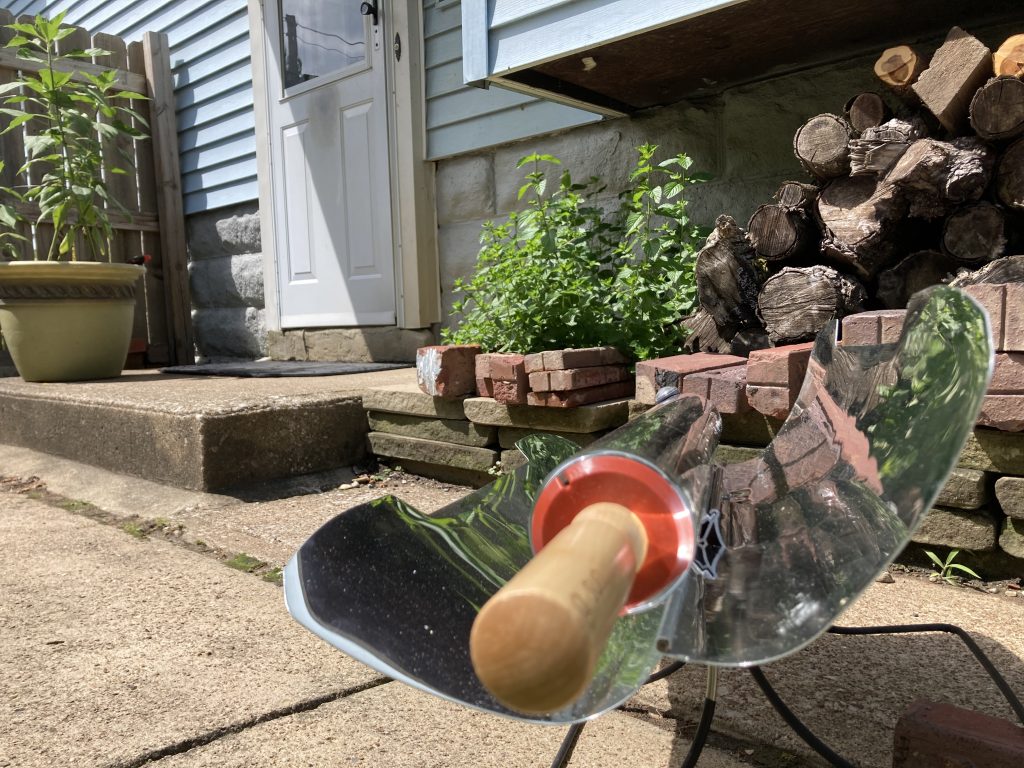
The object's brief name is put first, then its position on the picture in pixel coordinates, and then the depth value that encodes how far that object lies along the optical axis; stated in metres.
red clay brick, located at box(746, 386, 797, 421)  1.81
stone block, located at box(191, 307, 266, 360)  5.83
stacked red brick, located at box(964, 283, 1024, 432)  1.53
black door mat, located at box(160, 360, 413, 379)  4.12
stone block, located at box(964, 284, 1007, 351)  1.54
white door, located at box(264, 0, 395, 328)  4.52
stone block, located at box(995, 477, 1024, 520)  1.63
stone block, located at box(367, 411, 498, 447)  2.67
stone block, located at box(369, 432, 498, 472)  2.67
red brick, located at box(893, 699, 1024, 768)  0.86
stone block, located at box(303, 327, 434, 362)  4.44
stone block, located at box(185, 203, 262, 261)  5.78
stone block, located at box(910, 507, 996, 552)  1.69
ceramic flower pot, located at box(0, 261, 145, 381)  3.97
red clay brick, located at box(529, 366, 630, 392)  2.28
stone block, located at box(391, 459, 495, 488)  2.74
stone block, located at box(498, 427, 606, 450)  2.41
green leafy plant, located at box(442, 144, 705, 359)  2.59
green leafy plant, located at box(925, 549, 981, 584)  1.74
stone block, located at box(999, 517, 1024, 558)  1.65
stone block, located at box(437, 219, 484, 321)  4.15
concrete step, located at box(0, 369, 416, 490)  2.69
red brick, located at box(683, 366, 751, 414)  1.92
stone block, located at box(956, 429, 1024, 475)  1.63
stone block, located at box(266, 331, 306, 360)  5.21
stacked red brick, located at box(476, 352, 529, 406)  2.41
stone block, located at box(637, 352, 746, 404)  1.98
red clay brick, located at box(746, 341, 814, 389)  1.81
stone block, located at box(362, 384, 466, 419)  2.75
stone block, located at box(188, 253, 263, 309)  5.80
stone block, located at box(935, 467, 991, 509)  1.68
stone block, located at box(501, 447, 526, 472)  2.53
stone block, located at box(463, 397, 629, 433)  2.32
